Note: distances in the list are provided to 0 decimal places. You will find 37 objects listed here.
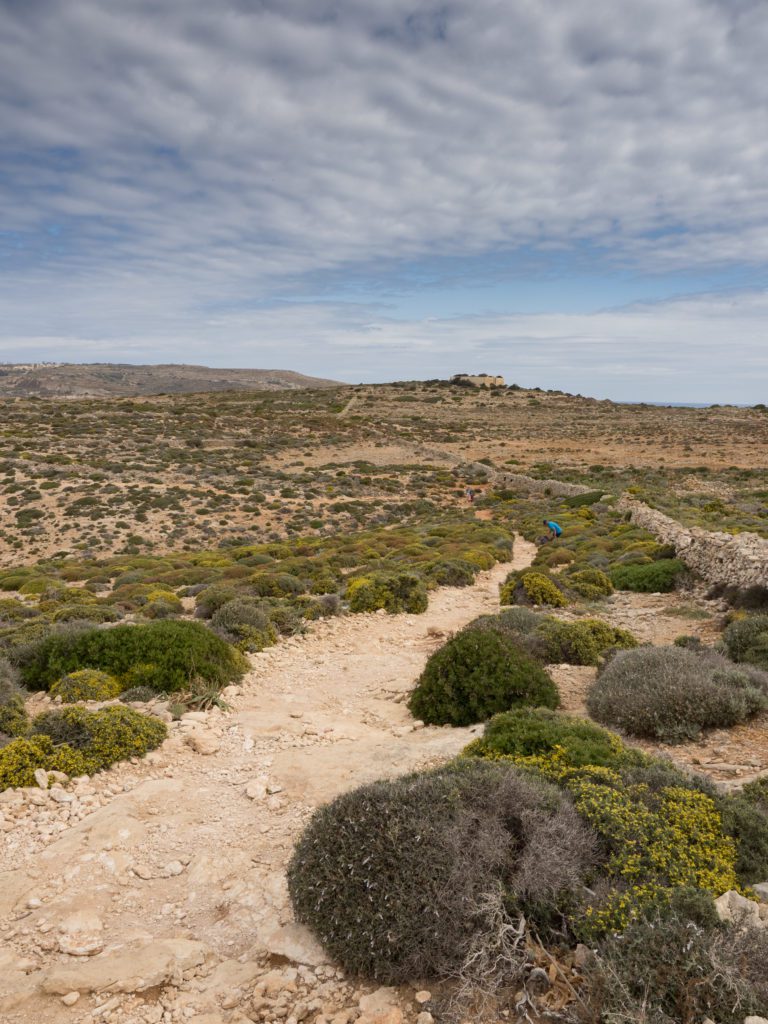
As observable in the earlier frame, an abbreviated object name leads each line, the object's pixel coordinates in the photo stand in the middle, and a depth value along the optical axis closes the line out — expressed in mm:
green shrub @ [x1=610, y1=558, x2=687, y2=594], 14539
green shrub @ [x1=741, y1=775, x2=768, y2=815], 4896
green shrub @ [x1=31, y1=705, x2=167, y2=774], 6387
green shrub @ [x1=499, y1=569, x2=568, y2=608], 13414
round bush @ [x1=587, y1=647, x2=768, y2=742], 6723
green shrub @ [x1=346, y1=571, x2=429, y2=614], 13422
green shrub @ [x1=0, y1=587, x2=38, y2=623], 14039
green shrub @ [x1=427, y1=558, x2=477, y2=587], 16422
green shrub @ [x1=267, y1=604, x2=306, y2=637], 11742
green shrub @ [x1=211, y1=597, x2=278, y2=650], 10549
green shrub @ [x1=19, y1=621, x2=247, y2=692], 8383
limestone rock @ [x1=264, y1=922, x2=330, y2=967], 3768
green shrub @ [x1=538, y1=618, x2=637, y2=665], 9477
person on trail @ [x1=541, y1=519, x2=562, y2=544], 23500
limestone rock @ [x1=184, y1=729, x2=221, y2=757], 6789
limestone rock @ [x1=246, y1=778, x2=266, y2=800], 5809
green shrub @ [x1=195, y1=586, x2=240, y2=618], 12852
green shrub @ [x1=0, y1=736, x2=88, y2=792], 5887
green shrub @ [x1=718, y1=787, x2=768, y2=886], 4152
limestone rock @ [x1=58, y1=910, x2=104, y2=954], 3902
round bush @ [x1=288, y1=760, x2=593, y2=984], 3461
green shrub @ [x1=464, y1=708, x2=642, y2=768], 5238
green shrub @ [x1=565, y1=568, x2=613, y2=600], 14195
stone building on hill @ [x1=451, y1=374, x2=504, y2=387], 113438
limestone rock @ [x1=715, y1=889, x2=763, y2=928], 3372
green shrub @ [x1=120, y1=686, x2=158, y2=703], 7906
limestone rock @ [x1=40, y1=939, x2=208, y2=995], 3564
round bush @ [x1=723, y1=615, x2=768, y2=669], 8273
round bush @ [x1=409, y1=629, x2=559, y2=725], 7562
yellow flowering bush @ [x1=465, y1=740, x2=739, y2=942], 3451
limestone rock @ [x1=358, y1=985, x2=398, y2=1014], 3332
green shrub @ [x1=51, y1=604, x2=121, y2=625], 11681
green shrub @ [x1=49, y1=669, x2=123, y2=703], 7773
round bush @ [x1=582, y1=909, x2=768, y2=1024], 2803
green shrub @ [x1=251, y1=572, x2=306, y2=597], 15031
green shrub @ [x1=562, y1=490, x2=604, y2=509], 32500
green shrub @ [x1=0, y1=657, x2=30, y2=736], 6672
